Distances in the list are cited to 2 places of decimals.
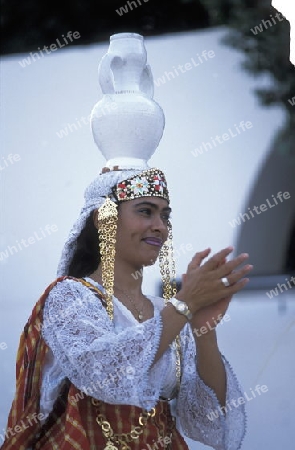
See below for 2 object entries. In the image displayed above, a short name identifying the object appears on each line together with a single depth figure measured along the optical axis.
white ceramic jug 6.21
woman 5.38
